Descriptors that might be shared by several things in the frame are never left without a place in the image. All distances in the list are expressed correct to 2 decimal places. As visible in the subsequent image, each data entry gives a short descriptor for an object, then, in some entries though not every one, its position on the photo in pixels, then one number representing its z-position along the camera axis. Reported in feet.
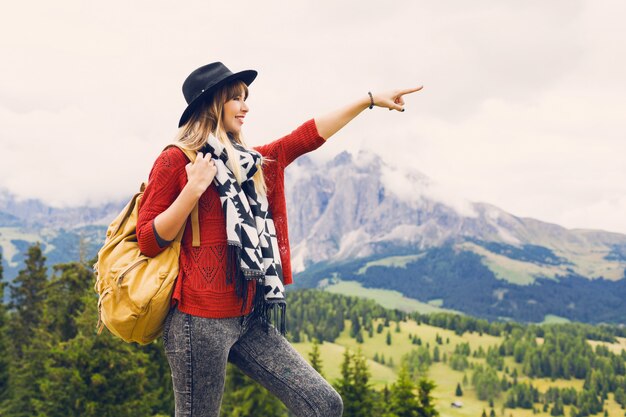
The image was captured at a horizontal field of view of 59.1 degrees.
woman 13.14
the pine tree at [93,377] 75.00
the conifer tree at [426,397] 102.32
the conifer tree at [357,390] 119.55
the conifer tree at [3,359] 119.58
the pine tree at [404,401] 101.96
